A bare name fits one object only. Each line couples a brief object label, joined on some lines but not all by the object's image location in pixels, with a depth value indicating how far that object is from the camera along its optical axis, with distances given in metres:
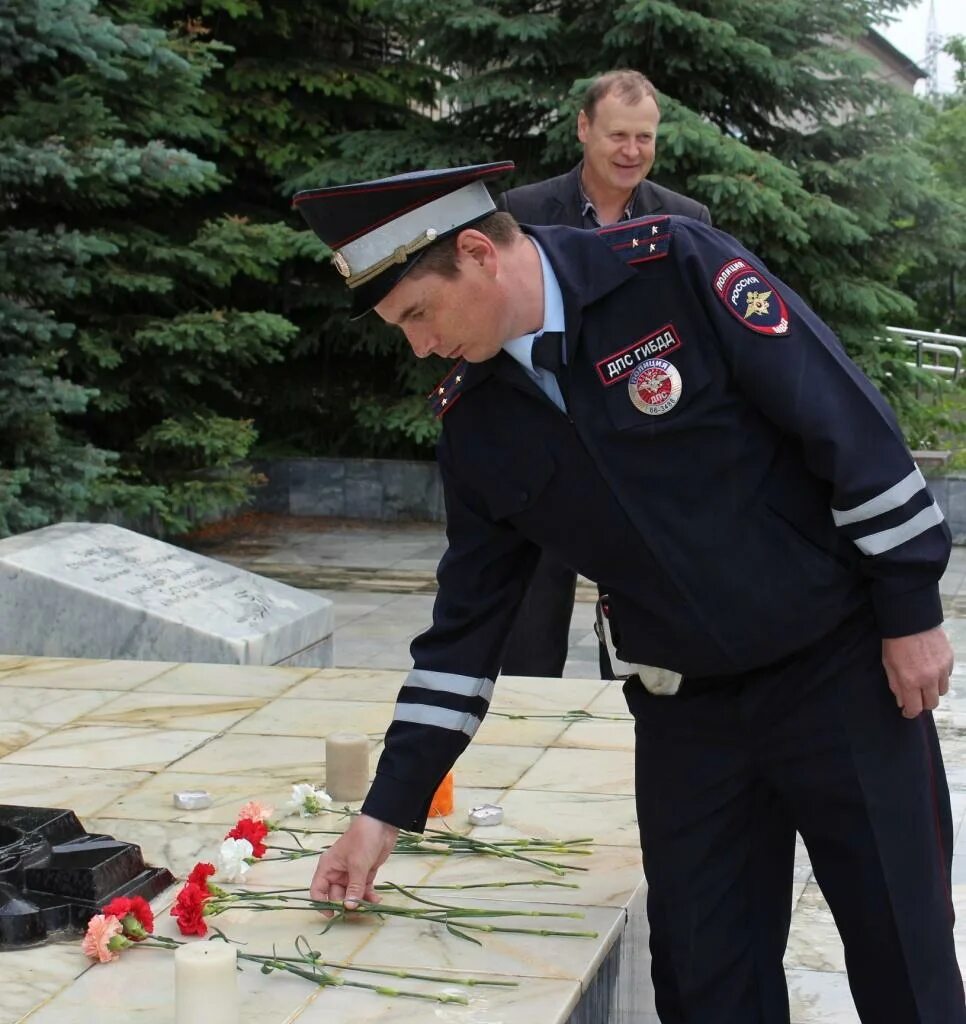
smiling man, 4.58
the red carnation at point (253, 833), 2.98
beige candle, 3.54
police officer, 2.23
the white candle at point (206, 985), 2.27
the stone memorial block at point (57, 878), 2.81
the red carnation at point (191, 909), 2.66
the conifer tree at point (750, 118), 10.09
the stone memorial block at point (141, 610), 5.52
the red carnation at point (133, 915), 2.70
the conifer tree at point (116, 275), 8.09
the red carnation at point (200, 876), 2.71
